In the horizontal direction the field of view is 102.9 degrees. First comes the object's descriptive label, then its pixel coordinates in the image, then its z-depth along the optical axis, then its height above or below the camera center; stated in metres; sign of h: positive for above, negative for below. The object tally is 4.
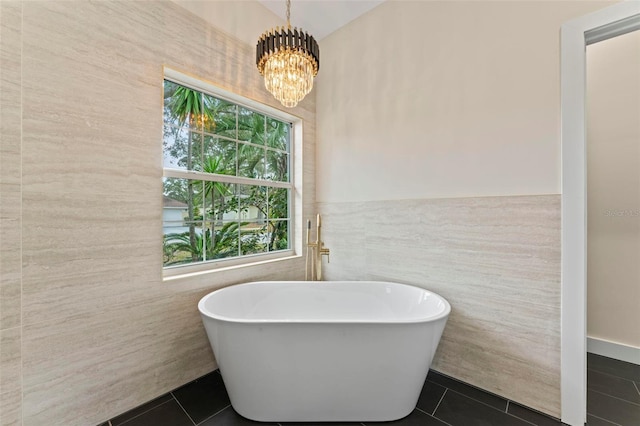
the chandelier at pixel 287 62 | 1.43 +0.88
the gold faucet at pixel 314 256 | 2.24 -0.40
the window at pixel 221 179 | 1.81 +0.27
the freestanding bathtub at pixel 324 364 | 1.28 -0.79
